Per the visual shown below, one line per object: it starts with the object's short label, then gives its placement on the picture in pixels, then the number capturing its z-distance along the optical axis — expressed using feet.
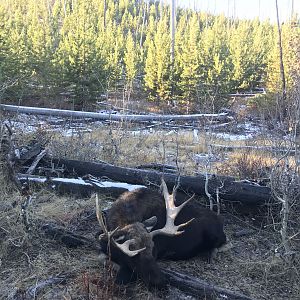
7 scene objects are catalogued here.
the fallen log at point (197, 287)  13.62
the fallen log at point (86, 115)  46.73
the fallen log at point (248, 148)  20.49
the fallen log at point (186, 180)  19.85
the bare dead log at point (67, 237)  16.62
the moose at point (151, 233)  13.51
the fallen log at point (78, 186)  21.42
